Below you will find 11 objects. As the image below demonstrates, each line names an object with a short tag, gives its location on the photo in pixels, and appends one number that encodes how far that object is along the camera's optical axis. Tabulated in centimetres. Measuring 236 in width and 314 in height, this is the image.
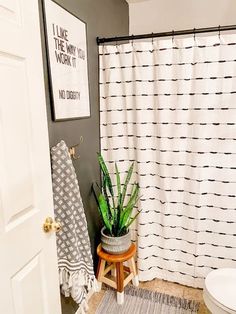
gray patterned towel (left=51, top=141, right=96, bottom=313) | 127
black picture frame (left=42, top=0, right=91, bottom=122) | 122
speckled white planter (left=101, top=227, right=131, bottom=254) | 170
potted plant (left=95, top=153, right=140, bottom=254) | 171
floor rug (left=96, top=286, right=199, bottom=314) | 174
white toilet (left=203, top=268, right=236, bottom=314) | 126
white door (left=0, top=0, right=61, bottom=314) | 80
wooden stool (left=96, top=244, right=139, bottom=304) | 170
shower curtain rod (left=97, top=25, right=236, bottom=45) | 150
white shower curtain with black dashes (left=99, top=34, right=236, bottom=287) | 162
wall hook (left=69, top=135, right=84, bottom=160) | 146
